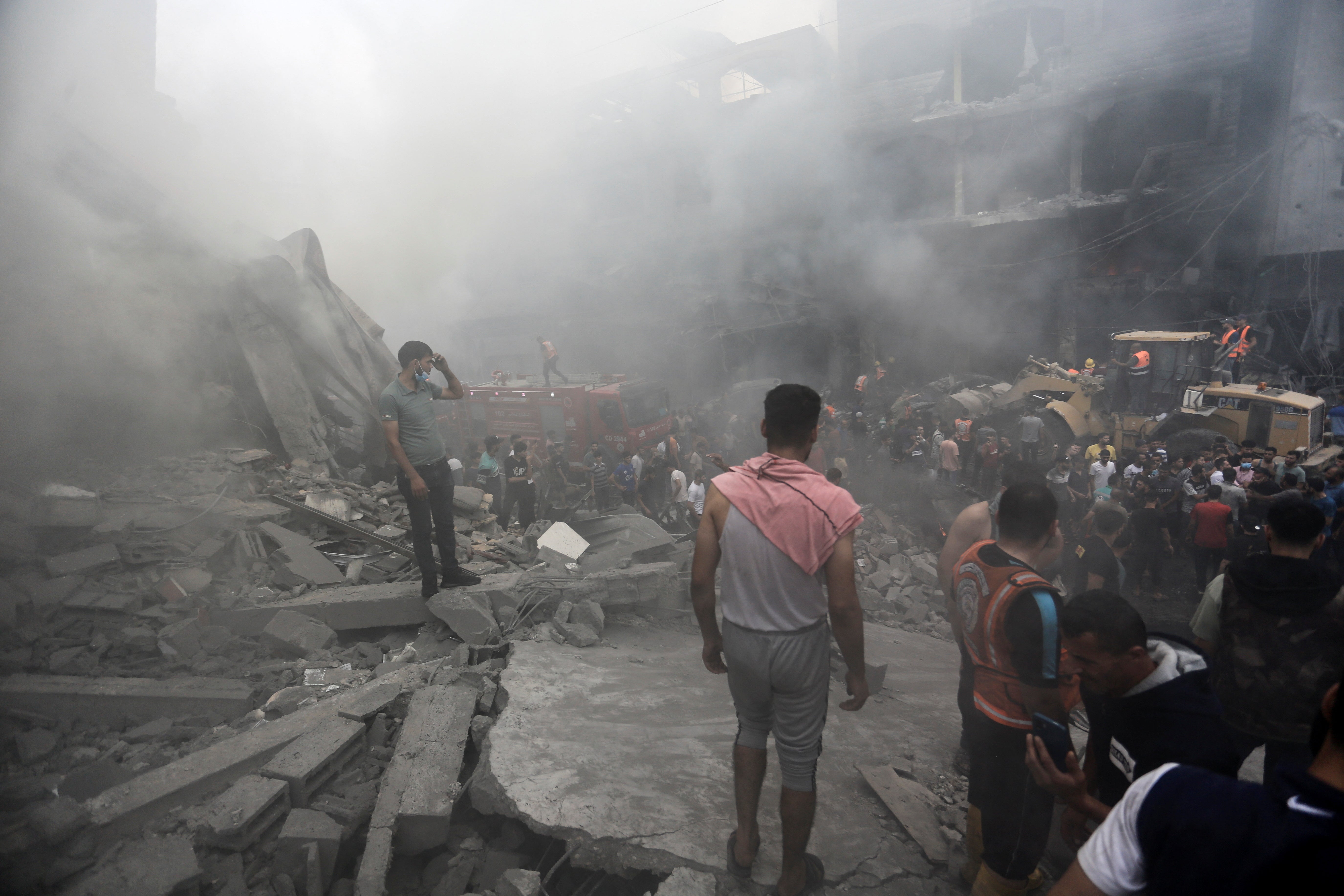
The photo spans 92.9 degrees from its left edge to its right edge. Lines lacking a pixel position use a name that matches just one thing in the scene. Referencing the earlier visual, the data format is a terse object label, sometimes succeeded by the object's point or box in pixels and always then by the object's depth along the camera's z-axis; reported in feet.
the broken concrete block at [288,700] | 9.95
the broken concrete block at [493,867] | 7.04
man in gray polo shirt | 11.53
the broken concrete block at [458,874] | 6.93
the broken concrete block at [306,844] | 6.95
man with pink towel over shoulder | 5.86
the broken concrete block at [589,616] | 12.73
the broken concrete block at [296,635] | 11.89
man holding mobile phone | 4.62
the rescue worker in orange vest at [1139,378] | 35.37
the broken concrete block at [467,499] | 21.43
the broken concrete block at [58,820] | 6.91
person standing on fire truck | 40.63
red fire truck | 37.45
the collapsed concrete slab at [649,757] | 6.90
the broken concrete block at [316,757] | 7.79
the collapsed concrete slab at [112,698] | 9.86
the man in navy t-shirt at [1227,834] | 2.29
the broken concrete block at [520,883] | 6.48
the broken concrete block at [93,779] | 8.24
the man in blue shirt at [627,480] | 30.19
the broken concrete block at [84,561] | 13.26
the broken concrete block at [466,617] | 11.96
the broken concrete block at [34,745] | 8.80
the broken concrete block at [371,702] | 9.09
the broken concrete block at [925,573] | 23.04
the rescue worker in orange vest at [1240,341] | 38.29
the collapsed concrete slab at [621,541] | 16.03
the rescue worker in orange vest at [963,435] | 32.73
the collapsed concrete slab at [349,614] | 12.74
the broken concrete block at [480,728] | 8.80
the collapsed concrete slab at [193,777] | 7.32
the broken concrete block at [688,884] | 6.29
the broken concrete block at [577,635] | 12.00
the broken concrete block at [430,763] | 7.31
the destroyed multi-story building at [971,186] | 51.96
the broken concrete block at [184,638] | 11.84
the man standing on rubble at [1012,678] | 5.63
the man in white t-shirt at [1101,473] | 24.68
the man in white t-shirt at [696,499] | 25.34
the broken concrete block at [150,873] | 6.54
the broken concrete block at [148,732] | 9.53
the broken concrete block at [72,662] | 10.72
